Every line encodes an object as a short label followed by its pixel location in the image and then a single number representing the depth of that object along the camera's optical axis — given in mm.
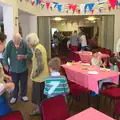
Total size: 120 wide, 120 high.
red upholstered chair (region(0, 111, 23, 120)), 1195
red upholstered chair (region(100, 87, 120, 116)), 2392
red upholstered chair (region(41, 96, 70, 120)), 1480
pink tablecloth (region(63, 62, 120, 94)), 2487
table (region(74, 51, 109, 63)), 4559
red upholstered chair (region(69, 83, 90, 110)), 2566
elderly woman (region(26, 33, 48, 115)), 2275
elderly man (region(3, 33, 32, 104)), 2703
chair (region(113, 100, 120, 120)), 1858
